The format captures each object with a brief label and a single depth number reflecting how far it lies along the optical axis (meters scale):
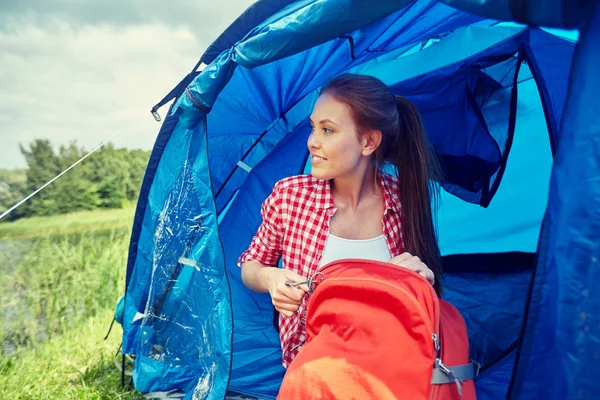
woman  1.24
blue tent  0.72
